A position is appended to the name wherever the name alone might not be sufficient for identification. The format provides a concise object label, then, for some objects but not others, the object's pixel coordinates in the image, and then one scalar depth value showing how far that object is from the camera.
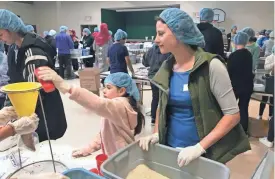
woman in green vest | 1.11
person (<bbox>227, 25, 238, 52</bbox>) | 7.82
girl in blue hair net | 1.08
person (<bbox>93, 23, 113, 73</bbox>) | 5.93
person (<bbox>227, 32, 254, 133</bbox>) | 2.96
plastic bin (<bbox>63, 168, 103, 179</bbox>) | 0.92
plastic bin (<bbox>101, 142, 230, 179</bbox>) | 0.96
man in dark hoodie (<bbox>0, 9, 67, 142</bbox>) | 1.50
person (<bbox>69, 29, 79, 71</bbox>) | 7.93
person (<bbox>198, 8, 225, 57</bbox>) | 2.90
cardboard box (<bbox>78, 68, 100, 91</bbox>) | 4.05
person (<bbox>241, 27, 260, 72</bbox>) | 4.28
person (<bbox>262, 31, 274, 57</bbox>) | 5.93
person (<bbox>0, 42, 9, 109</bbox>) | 2.55
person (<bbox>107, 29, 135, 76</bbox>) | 4.21
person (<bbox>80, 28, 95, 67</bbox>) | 7.67
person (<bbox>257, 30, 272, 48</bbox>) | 7.03
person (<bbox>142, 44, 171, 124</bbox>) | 3.31
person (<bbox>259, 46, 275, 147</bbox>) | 3.02
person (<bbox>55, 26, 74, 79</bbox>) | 6.43
